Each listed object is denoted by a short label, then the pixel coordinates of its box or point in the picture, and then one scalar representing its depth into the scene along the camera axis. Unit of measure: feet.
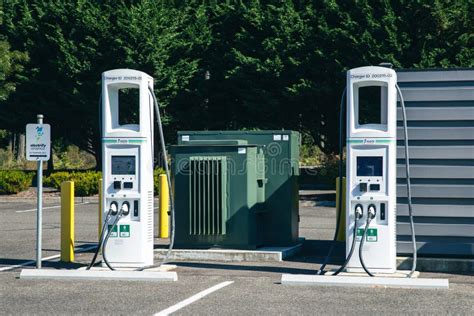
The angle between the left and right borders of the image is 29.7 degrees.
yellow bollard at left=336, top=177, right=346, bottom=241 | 49.01
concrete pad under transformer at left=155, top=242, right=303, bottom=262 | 42.55
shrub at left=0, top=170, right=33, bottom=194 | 97.86
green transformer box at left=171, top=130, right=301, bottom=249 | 43.39
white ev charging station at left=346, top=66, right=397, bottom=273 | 36.91
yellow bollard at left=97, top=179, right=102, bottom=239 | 45.38
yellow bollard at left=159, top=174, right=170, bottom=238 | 52.39
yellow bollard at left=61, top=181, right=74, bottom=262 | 42.24
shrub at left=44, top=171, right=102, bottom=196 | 95.35
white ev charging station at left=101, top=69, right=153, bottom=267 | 38.78
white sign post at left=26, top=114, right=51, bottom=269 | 39.04
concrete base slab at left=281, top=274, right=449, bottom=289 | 34.09
